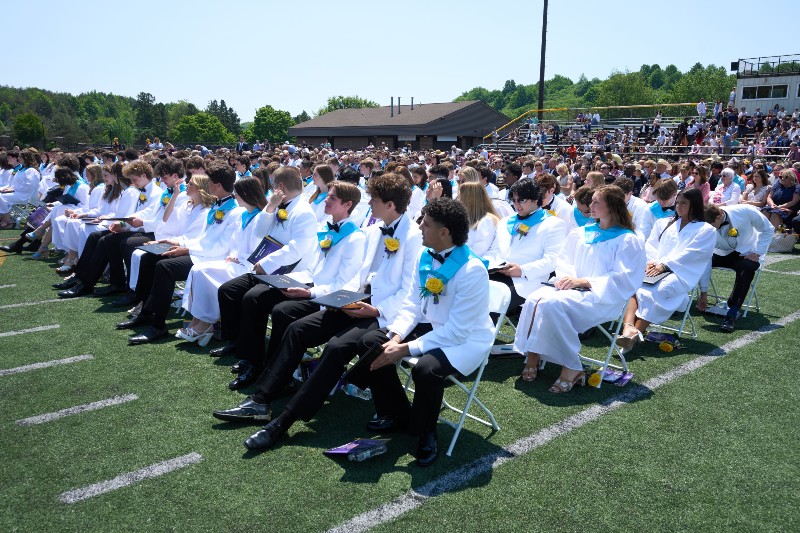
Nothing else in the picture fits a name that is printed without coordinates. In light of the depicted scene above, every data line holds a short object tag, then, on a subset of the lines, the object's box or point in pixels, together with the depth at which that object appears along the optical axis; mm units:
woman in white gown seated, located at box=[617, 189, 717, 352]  6504
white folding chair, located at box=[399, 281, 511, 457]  4254
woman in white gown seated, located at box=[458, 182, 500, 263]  6688
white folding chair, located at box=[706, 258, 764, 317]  7727
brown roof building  58397
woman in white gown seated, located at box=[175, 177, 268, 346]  6438
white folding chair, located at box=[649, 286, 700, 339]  6744
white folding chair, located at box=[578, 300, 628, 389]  5410
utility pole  36438
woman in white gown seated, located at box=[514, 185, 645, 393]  5348
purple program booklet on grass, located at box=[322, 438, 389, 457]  4047
